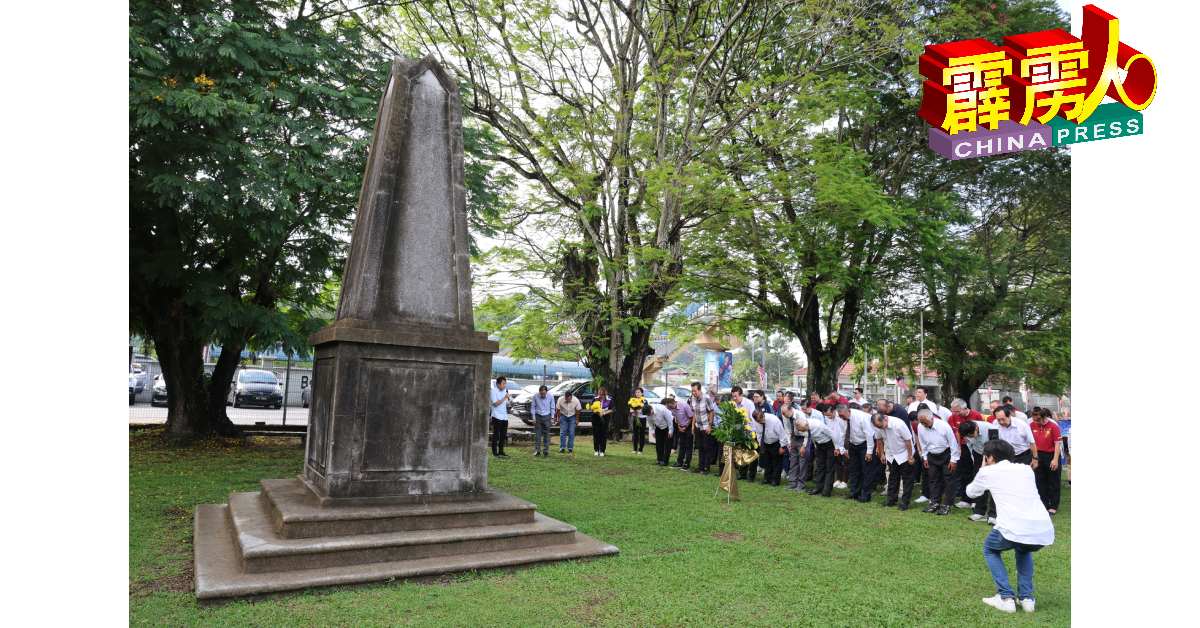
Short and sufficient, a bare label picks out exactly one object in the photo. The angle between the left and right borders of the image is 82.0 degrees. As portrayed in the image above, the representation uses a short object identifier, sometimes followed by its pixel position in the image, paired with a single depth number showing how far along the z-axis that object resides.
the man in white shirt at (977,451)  9.46
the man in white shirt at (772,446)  13.34
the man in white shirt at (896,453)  10.84
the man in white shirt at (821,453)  11.89
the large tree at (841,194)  16.94
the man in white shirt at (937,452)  10.60
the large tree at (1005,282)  20.88
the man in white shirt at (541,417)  16.05
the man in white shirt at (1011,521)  5.64
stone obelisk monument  6.21
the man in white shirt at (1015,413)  11.04
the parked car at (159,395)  24.70
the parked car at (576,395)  23.33
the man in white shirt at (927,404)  11.26
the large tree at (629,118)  16.61
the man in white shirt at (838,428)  11.77
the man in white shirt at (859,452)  11.43
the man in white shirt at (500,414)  15.20
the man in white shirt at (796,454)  12.54
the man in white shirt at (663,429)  15.84
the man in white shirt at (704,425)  14.69
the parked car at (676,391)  32.19
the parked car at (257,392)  25.92
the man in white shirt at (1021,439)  10.52
